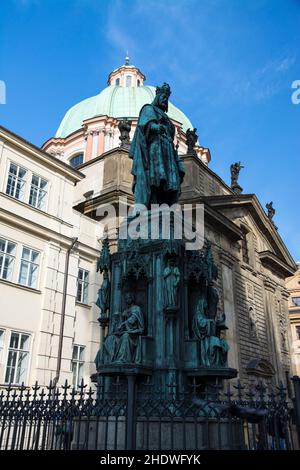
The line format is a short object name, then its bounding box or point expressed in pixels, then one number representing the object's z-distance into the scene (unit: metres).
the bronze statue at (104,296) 7.20
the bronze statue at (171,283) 6.39
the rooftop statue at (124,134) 25.61
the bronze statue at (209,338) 6.24
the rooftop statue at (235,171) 33.66
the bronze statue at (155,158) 7.90
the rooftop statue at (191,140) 26.72
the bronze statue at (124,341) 5.96
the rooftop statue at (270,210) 37.79
